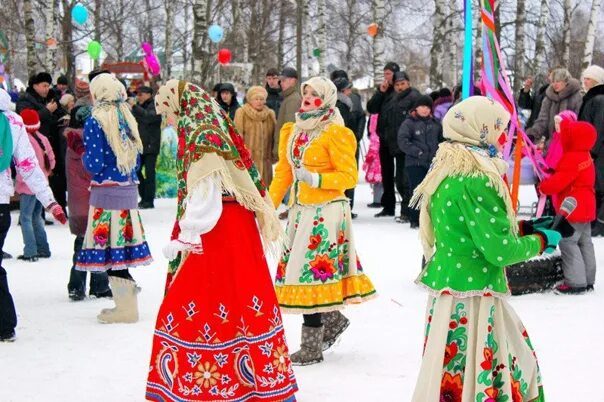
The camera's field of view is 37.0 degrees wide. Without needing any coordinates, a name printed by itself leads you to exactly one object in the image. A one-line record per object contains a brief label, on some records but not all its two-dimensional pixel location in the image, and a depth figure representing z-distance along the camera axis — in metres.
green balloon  20.39
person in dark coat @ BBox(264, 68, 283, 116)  14.06
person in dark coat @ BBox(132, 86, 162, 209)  13.75
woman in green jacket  3.89
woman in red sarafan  4.34
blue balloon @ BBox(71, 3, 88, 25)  19.77
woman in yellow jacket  5.73
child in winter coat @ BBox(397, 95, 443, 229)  11.29
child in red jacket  7.48
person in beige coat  12.03
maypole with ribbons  6.71
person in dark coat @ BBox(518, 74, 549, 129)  13.20
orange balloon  20.14
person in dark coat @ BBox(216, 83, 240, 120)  13.52
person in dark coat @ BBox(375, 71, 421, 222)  12.16
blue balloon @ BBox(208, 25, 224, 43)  22.27
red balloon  21.58
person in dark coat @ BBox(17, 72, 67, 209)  11.54
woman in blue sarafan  6.95
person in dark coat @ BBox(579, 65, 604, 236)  9.63
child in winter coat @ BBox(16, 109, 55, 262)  9.55
